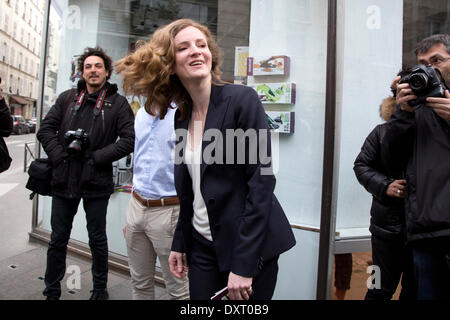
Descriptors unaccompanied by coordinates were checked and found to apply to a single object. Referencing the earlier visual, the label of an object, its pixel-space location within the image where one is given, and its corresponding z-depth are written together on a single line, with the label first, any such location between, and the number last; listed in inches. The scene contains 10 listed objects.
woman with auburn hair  52.0
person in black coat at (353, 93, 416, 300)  80.9
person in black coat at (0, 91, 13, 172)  95.5
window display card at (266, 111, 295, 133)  123.6
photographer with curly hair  105.6
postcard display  123.6
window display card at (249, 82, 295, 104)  122.9
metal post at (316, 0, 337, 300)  111.0
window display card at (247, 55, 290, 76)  124.4
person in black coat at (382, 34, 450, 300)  58.0
